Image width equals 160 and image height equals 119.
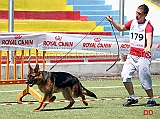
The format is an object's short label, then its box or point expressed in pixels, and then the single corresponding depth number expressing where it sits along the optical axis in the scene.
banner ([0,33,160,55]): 15.84
